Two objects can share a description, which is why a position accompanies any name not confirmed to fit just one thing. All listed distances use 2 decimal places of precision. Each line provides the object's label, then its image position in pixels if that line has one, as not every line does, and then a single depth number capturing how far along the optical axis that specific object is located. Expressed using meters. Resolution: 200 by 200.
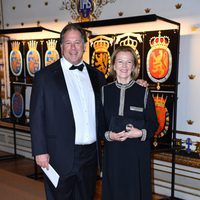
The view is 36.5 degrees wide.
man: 1.85
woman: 1.77
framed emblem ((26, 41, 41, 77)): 3.85
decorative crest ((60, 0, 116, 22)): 3.47
